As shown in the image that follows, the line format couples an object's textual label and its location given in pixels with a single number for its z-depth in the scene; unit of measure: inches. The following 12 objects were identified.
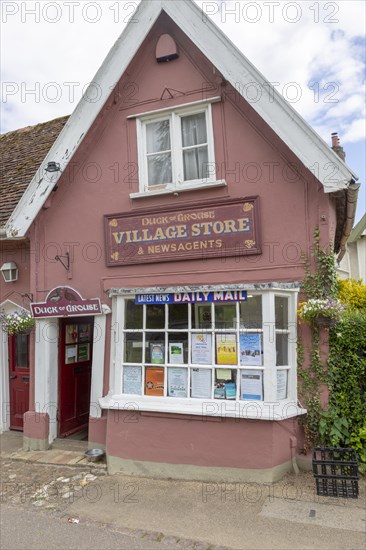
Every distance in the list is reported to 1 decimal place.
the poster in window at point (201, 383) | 249.6
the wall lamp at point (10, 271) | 323.3
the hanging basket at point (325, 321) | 229.5
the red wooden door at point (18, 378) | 338.3
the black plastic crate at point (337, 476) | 211.6
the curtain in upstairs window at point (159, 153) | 283.0
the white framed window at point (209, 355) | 240.2
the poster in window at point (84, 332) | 344.1
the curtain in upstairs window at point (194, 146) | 274.2
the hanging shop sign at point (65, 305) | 283.3
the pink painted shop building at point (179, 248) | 241.1
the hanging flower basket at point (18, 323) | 294.5
